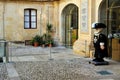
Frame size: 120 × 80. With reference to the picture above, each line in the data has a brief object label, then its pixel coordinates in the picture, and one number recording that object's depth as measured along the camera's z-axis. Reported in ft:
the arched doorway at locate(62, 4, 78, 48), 24.92
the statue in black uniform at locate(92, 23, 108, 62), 15.99
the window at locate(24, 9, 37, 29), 29.98
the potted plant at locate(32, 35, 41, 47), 28.34
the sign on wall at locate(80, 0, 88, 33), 20.07
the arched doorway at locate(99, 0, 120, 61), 17.63
